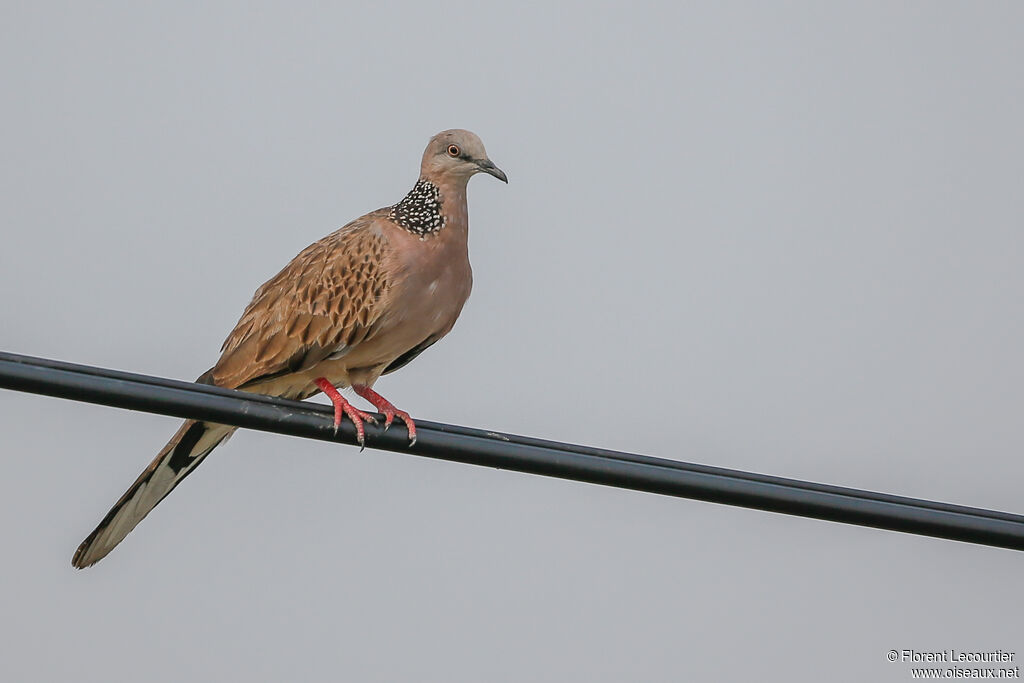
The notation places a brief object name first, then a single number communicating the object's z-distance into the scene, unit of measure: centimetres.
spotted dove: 1388
